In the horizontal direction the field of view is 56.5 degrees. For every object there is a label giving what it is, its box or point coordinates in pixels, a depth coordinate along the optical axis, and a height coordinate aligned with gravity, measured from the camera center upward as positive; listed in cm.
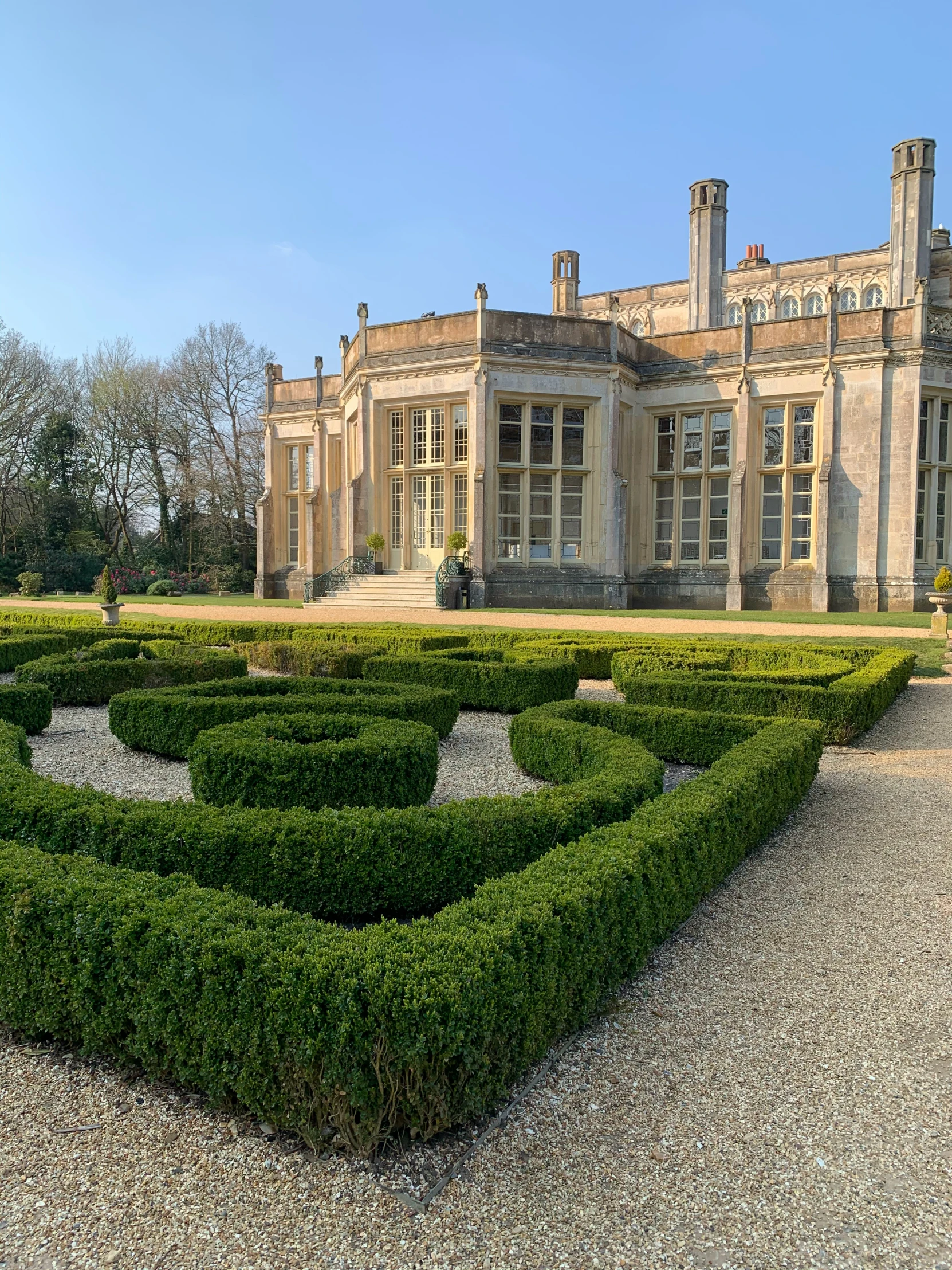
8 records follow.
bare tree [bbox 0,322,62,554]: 3981 +738
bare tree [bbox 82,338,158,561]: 4125 +635
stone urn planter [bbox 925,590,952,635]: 1550 -57
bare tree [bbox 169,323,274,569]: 3959 +737
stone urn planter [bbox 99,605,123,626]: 1686 -74
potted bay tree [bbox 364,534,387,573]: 2433 +83
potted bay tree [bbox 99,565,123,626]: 1691 -48
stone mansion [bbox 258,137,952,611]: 2245 +327
